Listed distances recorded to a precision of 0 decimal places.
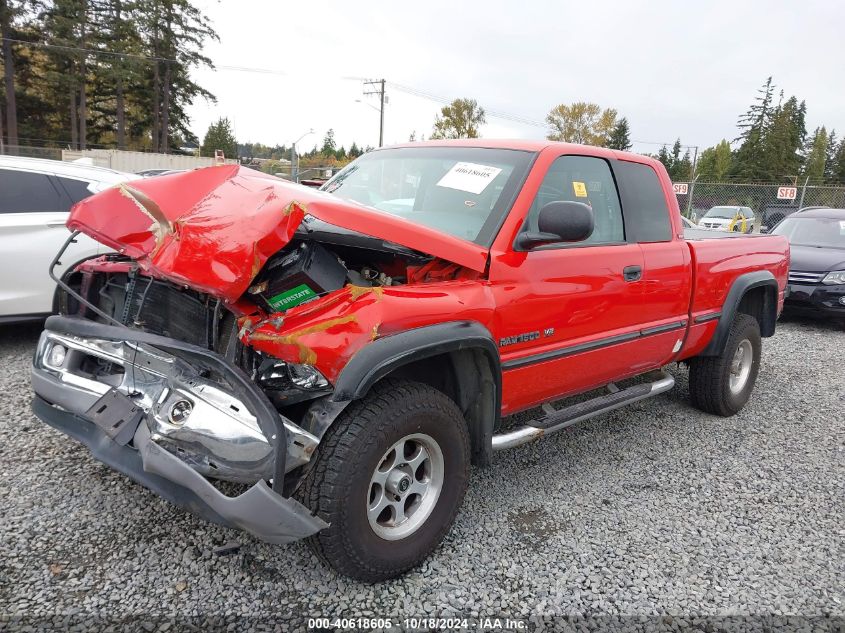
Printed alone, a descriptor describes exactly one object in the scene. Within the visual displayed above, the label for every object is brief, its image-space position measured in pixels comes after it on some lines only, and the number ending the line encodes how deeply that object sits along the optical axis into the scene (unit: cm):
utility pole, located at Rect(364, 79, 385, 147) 4253
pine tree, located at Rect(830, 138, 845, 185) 6476
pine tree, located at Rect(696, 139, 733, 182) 7241
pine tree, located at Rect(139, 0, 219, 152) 4012
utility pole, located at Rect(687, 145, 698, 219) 2078
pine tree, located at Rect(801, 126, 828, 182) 6775
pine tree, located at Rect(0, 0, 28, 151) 3231
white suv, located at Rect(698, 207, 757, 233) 1811
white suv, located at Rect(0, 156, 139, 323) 491
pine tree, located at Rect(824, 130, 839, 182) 7300
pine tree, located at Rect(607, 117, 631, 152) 7069
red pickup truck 212
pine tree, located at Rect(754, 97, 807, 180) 6019
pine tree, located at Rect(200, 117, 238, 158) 6131
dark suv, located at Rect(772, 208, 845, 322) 794
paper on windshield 307
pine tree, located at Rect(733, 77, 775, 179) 6200
